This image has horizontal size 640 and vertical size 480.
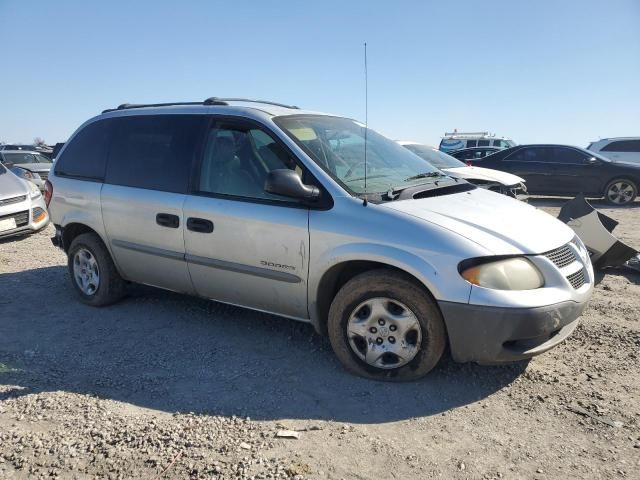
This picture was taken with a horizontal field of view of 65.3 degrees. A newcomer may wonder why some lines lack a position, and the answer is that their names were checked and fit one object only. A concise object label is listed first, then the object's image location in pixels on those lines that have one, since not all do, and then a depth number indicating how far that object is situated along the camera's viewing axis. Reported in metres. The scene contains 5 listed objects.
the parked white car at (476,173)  8.45
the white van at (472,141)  27.19
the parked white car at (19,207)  7.55
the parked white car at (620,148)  17.03
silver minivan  3.03
